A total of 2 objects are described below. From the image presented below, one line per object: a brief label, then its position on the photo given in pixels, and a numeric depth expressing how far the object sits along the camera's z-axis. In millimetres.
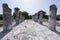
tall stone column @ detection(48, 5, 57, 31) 3049
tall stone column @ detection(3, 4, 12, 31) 2945
